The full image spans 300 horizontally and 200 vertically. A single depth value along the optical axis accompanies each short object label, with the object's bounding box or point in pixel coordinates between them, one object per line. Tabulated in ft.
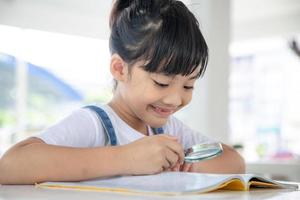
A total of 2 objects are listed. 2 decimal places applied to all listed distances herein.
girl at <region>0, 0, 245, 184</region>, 2.33
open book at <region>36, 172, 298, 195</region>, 1.86
